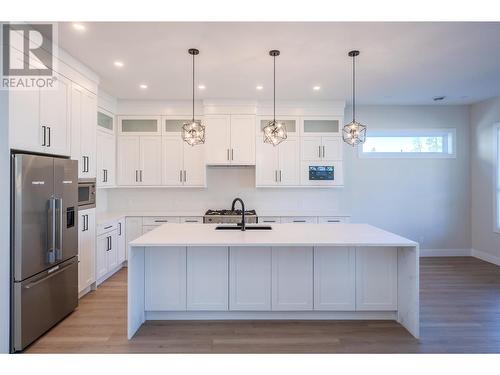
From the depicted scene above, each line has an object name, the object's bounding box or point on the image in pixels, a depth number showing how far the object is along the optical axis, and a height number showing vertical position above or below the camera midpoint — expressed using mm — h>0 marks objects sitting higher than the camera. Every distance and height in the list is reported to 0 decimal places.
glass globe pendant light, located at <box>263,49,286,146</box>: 3199 +623
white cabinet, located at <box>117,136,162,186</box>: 5070 +466
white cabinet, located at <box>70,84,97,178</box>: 3408 +716
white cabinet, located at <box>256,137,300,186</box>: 5082 +419
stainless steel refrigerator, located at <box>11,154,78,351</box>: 2334 -527
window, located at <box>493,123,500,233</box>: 4898 +155
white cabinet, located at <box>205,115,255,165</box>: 4973 +827
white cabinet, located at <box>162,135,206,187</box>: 5109 +418
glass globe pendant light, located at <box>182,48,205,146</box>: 3209 +613
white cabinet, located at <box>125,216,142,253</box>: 4770 -699
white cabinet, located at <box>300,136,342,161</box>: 5086 +687
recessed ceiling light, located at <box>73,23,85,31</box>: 2615 +1483
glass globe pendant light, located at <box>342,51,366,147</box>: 3211 +651
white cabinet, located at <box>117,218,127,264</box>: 4551 -904
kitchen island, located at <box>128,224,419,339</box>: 2863 -924
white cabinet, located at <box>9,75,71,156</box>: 2416 +631
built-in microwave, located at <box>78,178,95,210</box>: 3483 -90
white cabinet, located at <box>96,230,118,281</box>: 3893 -970
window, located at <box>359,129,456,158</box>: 5453 +825
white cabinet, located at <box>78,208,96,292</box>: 3428 -771
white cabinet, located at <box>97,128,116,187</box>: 4402 +450
